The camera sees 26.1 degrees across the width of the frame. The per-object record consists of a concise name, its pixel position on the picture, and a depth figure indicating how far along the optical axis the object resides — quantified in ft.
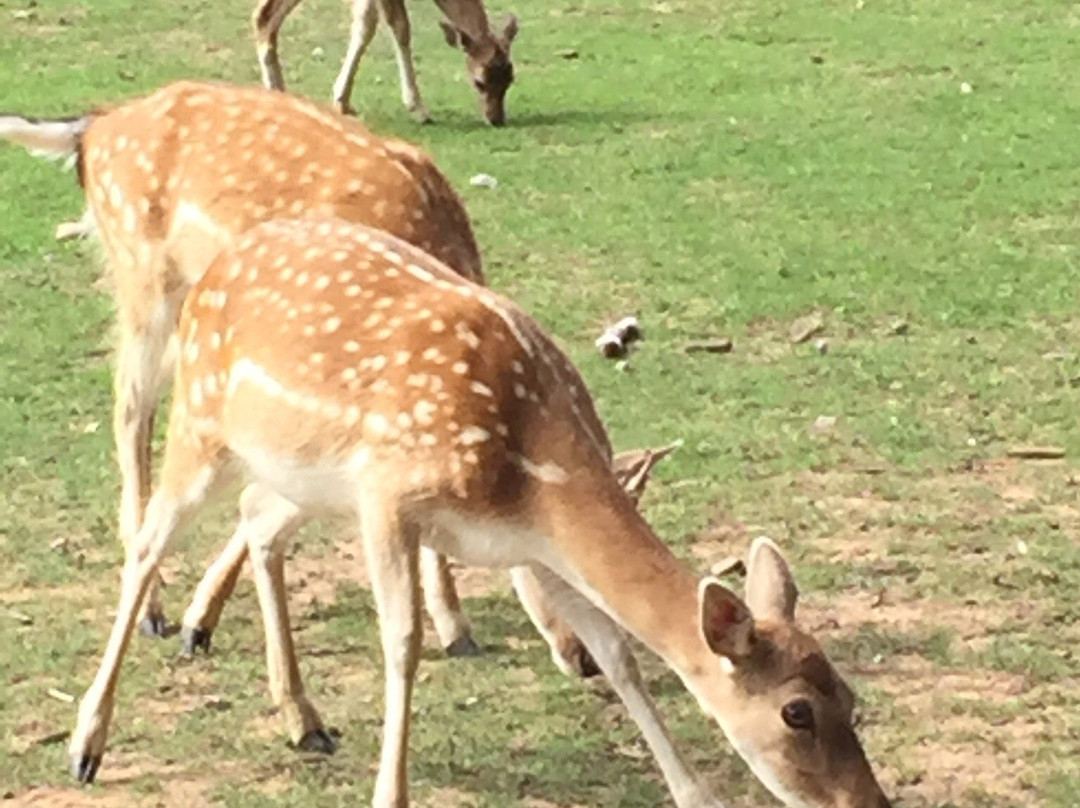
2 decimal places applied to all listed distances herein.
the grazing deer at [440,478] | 13.75
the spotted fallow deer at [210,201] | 18.21
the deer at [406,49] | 39.45
